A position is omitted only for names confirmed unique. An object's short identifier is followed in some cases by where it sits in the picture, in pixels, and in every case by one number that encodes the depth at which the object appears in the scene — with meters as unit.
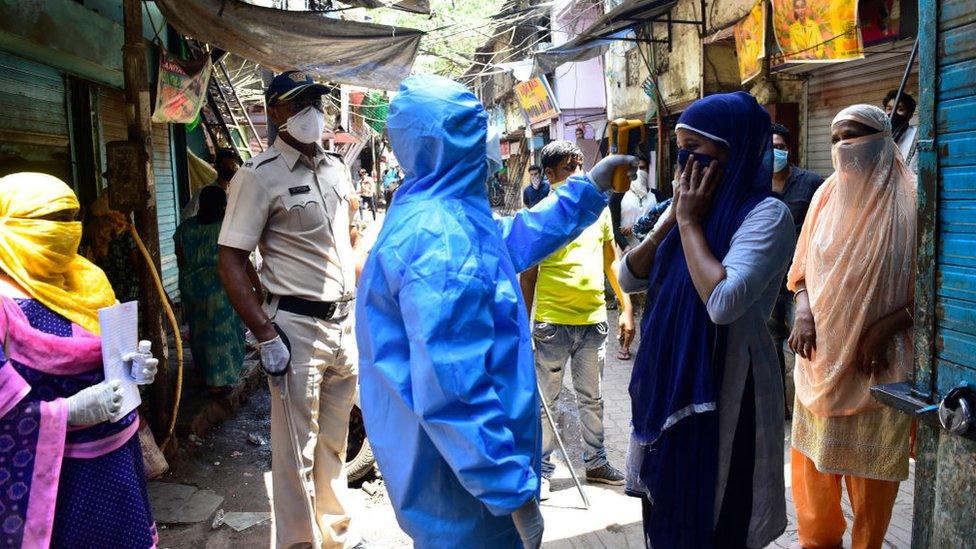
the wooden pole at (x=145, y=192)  4.36
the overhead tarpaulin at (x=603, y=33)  8.45
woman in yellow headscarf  2.25
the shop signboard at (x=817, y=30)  5.54
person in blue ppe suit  1.75
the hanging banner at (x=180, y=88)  6.53
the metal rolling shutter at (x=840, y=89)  6.62
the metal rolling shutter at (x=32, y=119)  5.14
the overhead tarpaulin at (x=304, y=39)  5.42
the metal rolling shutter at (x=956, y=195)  2.02
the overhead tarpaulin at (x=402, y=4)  7.41
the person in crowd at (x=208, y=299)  5.64
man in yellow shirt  4.26
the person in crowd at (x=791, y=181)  4.68
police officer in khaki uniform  3.23
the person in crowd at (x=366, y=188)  22.59
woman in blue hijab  2.28
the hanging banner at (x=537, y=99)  16.23
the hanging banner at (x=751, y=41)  7.09
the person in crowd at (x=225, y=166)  7.36
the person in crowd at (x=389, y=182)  25.52
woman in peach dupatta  2.93
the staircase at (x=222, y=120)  10.26
